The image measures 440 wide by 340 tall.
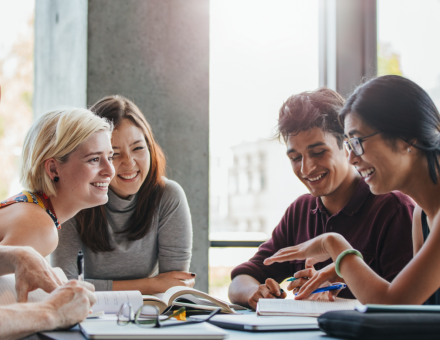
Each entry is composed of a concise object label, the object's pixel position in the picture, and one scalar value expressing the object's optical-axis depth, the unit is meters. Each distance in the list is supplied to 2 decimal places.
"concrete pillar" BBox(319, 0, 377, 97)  3.27
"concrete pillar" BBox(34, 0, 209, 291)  2.82
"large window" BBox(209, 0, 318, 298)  3.17
